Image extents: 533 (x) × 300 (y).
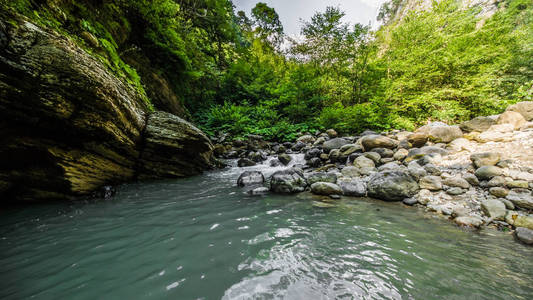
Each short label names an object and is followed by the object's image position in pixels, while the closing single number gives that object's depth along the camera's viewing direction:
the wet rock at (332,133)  8.55
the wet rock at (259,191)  3.79
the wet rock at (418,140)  5.36
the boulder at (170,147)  4.33
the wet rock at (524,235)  2.00
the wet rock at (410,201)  3.17
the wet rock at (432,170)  3.75
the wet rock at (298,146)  7.99
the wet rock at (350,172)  4.55
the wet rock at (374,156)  5.08
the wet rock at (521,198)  2.50
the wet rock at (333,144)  6.60
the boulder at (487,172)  3.17
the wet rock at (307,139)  8.53
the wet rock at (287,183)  3.89
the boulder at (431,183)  3.37
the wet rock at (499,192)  2.82
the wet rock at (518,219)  2.23
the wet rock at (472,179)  3.24
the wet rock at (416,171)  3.76
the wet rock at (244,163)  6.48
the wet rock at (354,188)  3.65
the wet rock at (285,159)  6.61
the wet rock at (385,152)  5.24
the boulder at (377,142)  5.62
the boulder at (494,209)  2.48
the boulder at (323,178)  4.16
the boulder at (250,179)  4.44
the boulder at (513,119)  4.68
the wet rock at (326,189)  3.68
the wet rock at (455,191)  3.14
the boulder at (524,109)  4.82
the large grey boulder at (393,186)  3.37
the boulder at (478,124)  5.08
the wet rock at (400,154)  4.94
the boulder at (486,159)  3.46
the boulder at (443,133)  5.17
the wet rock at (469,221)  2.42
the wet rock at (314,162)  6.05
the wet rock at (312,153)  6.65
